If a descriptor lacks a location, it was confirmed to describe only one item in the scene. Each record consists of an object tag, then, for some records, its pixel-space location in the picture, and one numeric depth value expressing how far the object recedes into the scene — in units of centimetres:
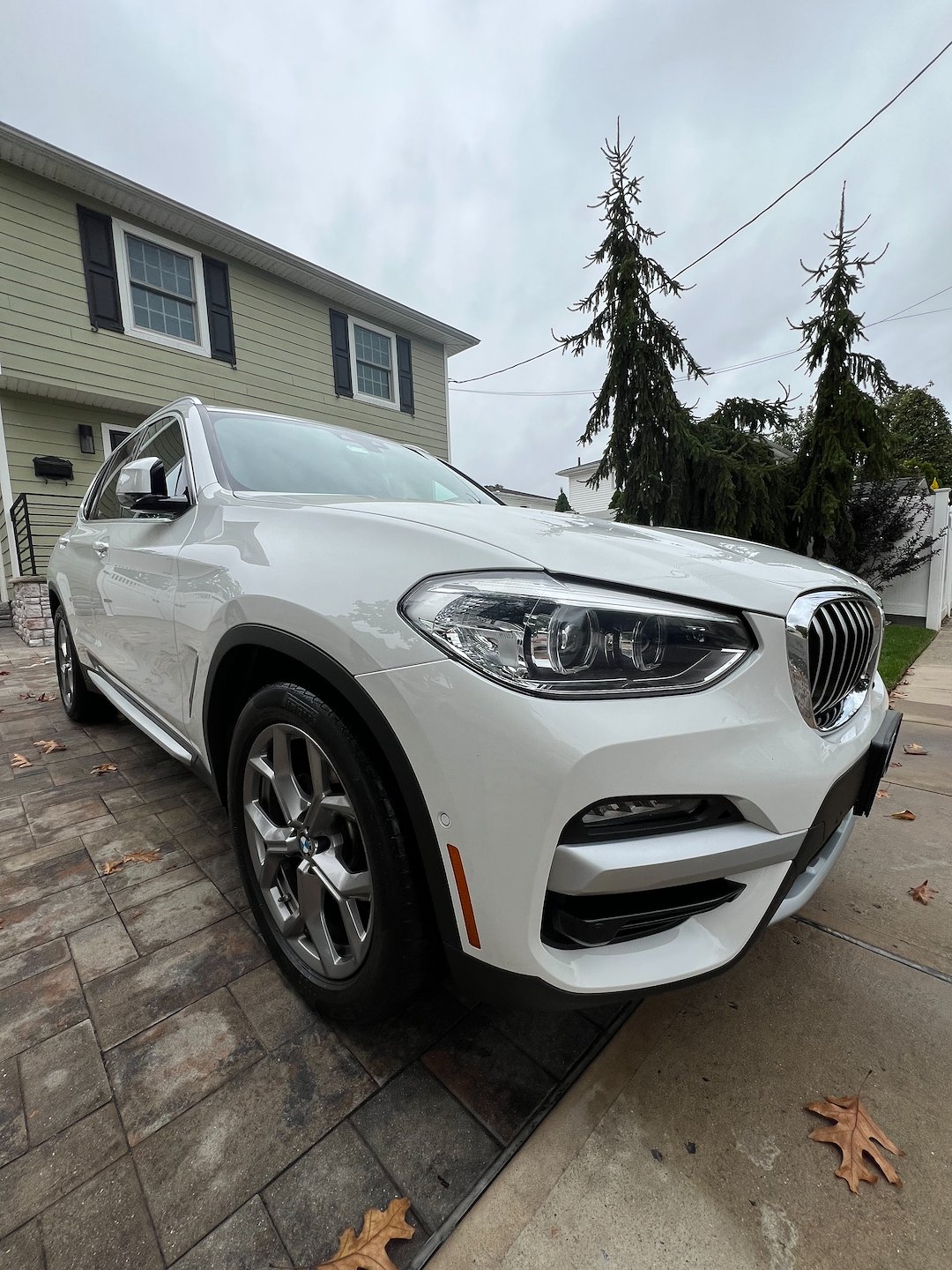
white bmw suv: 96
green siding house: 741
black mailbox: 798
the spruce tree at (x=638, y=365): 733
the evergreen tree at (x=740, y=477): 747
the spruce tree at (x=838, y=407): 732
